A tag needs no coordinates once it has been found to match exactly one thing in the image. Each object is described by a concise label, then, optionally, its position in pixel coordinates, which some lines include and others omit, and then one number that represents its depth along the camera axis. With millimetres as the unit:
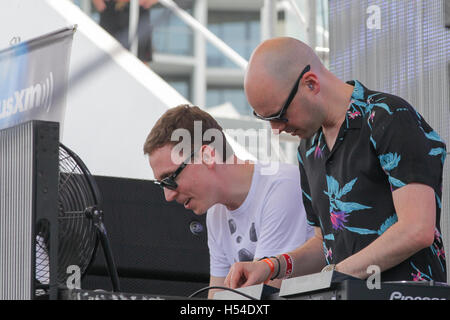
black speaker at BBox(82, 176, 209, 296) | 5339
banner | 7667
